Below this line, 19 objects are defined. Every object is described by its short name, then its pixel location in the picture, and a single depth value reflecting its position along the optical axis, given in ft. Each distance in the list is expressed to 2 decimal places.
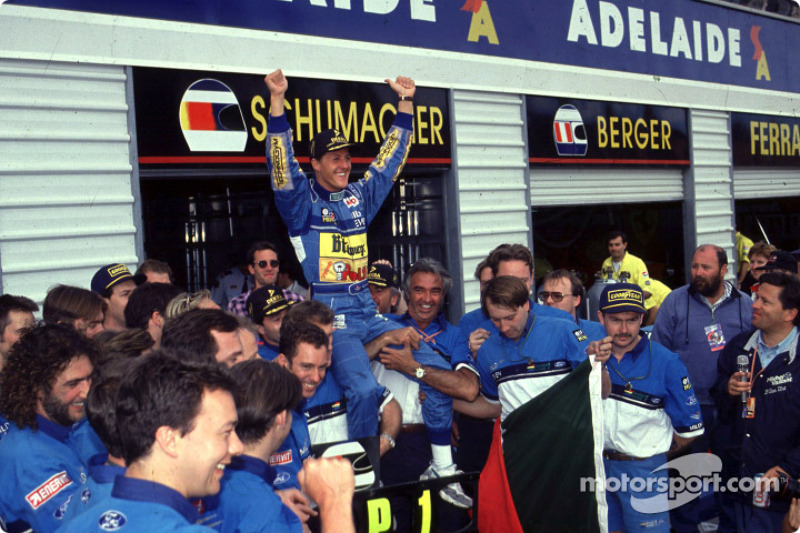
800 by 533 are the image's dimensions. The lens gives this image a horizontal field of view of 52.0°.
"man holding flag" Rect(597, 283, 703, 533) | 15.71
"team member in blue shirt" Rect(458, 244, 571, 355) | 18.61
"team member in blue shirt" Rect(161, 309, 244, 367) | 11.11
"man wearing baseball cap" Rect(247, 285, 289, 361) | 15.70
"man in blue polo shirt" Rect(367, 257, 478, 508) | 15.72
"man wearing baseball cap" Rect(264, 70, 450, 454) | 15.05
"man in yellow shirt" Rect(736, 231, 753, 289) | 39.73
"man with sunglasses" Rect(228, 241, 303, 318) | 23.61
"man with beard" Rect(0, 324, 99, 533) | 9.95
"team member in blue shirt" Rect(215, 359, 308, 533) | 8.55
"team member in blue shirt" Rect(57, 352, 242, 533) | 6.58
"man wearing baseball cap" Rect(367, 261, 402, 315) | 19.77
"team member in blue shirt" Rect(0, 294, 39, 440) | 14.51
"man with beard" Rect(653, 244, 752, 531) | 20.94
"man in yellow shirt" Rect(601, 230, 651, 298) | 32.48
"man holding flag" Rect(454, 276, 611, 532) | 14.38
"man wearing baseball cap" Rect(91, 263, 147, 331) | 17.38
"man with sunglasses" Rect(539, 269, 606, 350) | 19.80
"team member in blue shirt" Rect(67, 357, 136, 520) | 7.88
